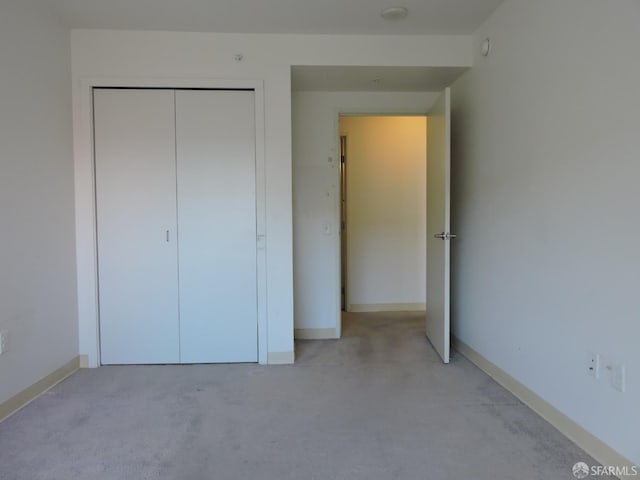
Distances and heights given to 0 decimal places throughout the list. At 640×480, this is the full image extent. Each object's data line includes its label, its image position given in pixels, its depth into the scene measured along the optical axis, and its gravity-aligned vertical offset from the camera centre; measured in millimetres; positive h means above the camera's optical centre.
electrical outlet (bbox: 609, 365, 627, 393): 1696 -682
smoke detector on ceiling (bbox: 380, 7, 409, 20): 2658 +1361
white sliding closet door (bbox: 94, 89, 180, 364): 3045 -49
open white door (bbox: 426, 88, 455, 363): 3043 -53
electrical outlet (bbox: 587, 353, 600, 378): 1840 -679
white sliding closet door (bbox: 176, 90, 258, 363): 3078 -53
